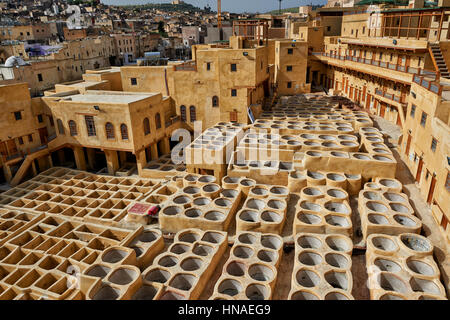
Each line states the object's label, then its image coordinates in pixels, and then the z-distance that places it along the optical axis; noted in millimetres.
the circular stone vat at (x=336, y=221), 18422
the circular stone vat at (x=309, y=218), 18939
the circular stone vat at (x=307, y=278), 14889
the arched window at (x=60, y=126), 30723
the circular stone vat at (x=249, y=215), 19792
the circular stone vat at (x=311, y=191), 21141
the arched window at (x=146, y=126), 30180
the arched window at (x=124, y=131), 28600
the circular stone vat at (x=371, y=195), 20219
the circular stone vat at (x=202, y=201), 21750
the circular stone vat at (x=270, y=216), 19436
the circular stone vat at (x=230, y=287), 14545
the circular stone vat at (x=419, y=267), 14999
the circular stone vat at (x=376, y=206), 19047
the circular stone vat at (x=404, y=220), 17755
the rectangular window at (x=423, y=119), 20203
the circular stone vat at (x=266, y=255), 16470
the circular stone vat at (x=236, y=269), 15742
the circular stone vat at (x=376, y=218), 17922
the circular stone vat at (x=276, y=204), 20447
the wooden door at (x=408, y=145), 23656
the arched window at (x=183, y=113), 34694
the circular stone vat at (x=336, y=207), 19594
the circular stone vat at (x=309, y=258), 16147
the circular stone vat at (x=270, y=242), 17766
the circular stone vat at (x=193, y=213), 20562
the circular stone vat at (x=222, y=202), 21389
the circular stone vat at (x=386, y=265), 15250
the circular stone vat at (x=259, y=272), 15344
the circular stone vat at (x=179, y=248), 17688
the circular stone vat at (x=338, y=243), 16970
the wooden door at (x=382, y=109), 33697
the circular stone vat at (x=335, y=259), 15991
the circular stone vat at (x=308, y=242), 17406
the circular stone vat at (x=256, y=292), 14117
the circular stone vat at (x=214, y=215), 20109
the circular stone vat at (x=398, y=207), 18859
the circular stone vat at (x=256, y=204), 20980
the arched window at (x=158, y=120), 31495
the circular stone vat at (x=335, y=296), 13383
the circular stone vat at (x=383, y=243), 16619
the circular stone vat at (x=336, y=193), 20502
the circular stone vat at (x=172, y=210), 21078
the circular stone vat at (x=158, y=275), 15953
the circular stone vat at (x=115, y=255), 17719
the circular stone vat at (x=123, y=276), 15721
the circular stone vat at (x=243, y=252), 16984
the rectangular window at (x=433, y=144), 18438
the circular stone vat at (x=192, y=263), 16359
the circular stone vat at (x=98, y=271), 16455
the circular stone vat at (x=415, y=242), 16094
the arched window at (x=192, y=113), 34469
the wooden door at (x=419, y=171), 20892
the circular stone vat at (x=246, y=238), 18062
